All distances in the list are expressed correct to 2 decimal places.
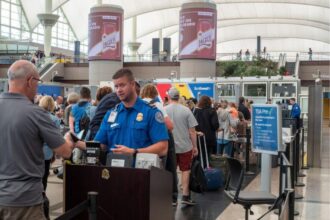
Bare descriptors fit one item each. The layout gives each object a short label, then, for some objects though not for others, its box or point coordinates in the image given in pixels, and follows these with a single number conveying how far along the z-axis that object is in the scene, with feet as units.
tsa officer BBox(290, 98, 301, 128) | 51.73
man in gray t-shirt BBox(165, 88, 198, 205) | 23.85
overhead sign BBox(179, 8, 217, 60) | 102.06
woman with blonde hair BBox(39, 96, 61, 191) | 22.20
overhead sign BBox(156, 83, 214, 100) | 63.98
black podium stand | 10.84
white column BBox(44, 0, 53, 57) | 153.38
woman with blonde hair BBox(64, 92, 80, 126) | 30.63
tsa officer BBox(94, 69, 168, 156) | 12.76
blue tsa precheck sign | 21.91
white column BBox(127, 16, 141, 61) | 135.44
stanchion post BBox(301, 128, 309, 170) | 37.53
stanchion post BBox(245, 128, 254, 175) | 36.27
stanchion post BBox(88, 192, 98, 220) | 10.48
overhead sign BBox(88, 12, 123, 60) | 111.96
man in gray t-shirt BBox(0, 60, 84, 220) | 9.89
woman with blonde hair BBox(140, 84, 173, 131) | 22.21
